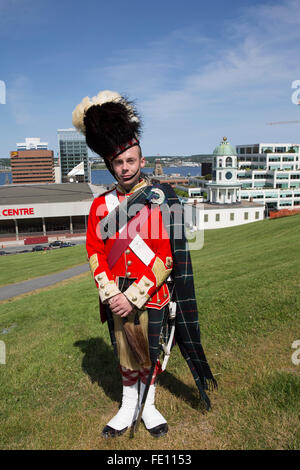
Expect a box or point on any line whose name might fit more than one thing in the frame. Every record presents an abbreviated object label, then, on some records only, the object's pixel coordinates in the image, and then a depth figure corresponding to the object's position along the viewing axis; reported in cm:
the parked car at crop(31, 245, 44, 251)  3879
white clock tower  4478
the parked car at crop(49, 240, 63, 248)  4070
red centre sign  4587
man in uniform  352
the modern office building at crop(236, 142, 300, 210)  5569
